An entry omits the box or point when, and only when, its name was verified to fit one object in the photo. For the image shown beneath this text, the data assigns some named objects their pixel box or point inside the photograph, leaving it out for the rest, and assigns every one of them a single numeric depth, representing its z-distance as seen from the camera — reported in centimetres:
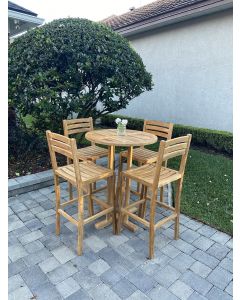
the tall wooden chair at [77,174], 216
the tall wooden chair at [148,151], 301
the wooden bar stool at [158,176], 210
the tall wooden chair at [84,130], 317
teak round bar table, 251
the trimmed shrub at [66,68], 363
